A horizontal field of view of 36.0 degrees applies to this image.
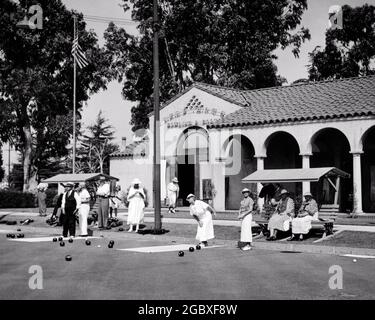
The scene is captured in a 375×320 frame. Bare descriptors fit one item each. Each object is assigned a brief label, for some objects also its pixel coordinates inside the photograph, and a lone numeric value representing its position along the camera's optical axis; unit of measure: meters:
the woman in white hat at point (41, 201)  27.73
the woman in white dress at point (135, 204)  20.64
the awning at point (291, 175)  18.78
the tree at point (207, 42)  42.03
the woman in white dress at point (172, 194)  29.00
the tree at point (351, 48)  45.44
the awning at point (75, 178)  23.07
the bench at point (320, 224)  17.29
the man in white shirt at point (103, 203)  21.44
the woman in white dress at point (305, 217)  17.12
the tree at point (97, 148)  57.25
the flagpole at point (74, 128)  39.72
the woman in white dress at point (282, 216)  17.44
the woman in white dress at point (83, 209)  19.95
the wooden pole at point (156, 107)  19.22
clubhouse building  26.64
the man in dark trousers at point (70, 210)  19.00
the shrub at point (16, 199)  38.56
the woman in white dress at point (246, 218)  15.95
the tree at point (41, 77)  42.16
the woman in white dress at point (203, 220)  16.72
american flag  34.53
